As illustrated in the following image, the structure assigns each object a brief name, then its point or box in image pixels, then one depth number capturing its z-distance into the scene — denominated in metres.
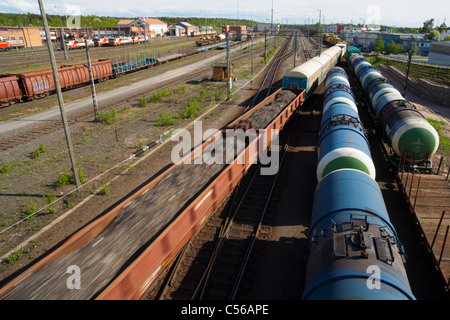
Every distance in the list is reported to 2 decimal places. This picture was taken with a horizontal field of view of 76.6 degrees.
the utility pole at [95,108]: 21.15
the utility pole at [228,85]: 27.62
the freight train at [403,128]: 13.05
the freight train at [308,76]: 23.64
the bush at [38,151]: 16.72
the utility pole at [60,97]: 10.91
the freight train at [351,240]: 5.36
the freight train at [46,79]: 26.17
